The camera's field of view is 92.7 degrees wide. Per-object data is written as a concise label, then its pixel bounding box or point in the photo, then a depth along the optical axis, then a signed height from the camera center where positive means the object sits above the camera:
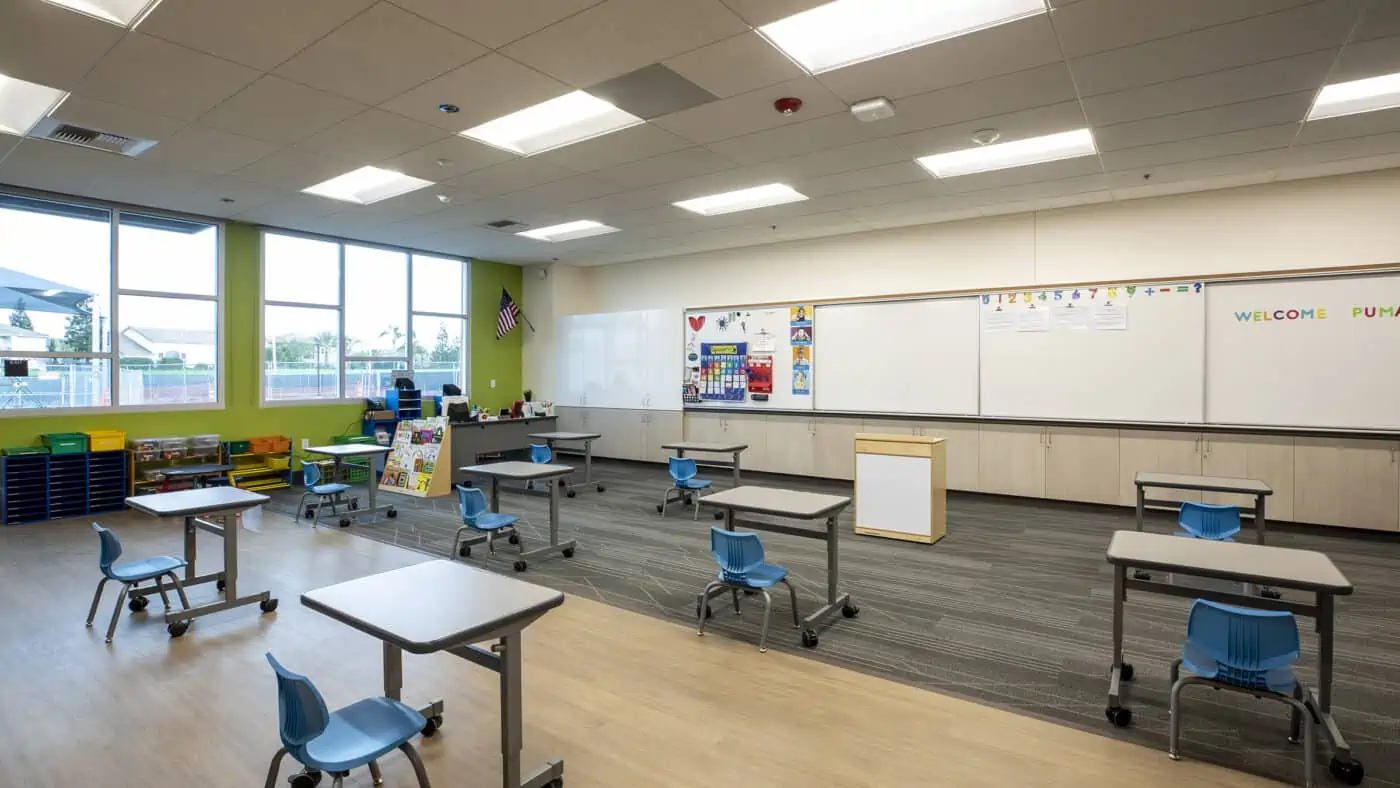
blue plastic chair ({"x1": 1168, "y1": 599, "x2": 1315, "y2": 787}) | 2.44 -0.99
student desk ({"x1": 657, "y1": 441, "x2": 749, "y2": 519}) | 7.45 -0.70
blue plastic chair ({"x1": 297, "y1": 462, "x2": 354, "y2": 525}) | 6.45 -1.02
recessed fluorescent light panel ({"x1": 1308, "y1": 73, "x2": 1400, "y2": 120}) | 4.62 +2.07
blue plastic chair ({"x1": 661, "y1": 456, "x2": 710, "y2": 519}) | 7.23 -0.97
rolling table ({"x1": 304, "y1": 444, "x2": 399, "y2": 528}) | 6.92 -0.71
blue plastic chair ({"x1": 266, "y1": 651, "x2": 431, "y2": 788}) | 1.95 -1.14
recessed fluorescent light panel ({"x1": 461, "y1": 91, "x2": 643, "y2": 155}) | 4.96 +2.06
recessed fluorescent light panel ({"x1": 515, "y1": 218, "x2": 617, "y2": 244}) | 8.80 +2.11
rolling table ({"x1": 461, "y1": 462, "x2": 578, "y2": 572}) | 5.50 -0.75
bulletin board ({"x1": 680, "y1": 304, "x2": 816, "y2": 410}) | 9.52 +0.43
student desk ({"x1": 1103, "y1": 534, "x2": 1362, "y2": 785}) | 2.59 -0.74
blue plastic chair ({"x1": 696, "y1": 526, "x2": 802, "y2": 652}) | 3.78 -1.03
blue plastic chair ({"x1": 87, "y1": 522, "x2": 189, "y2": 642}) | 3.87 -1.11
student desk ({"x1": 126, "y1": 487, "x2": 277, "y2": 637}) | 4.04 -0.88
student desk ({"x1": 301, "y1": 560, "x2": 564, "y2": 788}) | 2.14 -0.78
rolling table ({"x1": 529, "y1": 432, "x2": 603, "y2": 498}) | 8.56 -0.69
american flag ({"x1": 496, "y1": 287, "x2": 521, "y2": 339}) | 11.61 +1.19
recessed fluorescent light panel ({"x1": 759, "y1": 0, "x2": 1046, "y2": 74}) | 3.56 +2.02
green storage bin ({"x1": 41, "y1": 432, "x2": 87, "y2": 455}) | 6.86 -0.63
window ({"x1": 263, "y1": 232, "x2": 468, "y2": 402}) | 8.90 +0.96
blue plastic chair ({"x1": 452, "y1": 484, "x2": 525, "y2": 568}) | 5.27 -1.08
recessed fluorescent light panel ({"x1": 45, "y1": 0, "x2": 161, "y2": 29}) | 3.42 +1.94
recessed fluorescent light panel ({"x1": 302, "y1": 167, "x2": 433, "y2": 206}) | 6.79 +2.10
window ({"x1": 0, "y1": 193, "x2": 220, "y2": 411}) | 6.97 +0.85
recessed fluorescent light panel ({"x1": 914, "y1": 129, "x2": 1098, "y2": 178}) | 5.69 +2.09
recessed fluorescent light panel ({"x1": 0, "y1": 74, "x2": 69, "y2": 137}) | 4.70 +2.04
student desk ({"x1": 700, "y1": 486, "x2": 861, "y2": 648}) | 4.05 -0.76
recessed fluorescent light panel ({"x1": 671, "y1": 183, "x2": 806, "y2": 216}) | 7.21 +2.12
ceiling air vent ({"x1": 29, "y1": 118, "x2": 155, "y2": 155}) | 5.09 +1.95
